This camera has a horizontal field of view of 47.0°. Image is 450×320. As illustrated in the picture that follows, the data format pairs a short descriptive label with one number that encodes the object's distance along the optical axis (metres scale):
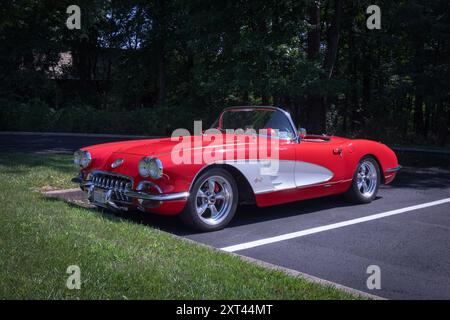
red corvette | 5.39
